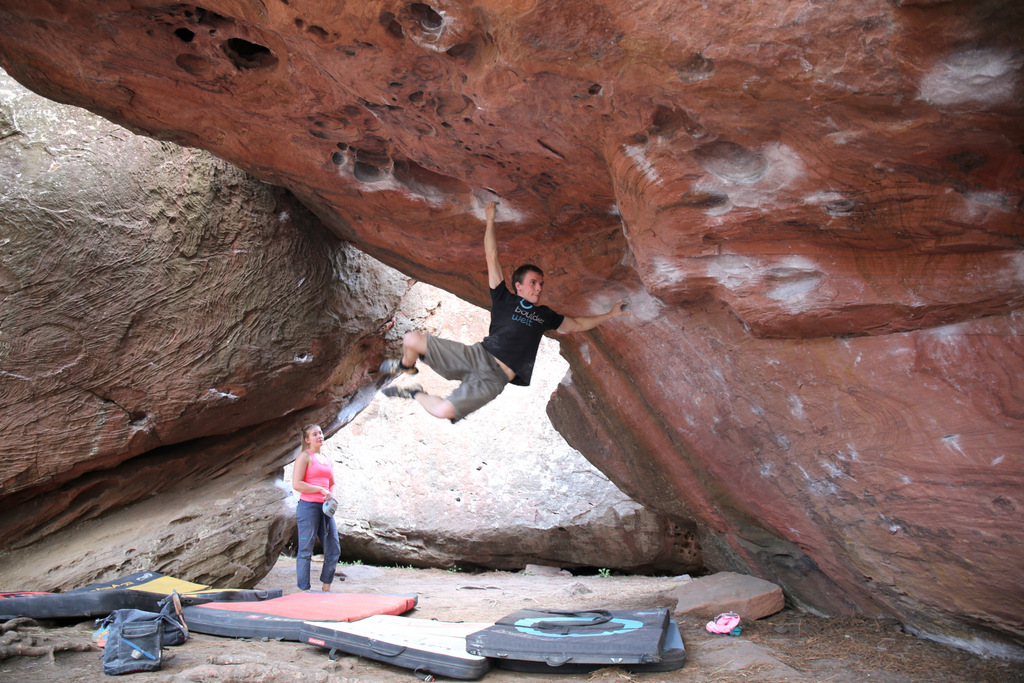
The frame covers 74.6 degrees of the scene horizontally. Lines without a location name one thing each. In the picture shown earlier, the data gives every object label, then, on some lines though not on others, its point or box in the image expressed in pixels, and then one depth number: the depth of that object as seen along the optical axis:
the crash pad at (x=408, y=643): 4.00
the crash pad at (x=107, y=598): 4.93
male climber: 4.35
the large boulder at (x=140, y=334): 5.63
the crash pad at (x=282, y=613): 4.80
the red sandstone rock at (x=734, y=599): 5.38
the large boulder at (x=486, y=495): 8.60
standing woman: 6.45
